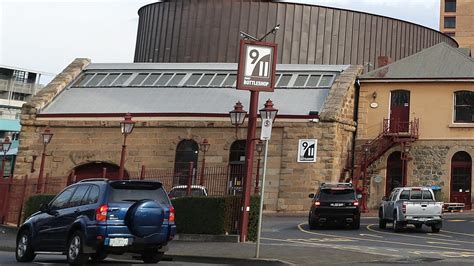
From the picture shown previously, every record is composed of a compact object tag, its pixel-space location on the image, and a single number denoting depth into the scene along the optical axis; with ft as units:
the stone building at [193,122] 126.21
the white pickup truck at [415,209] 83.71
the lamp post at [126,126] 89.85
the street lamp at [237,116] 89.66
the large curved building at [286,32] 189.26
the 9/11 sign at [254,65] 63.57
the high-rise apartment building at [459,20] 344.28
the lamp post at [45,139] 94.87
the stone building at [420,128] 131.03
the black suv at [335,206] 87.35
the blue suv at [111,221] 44.14
